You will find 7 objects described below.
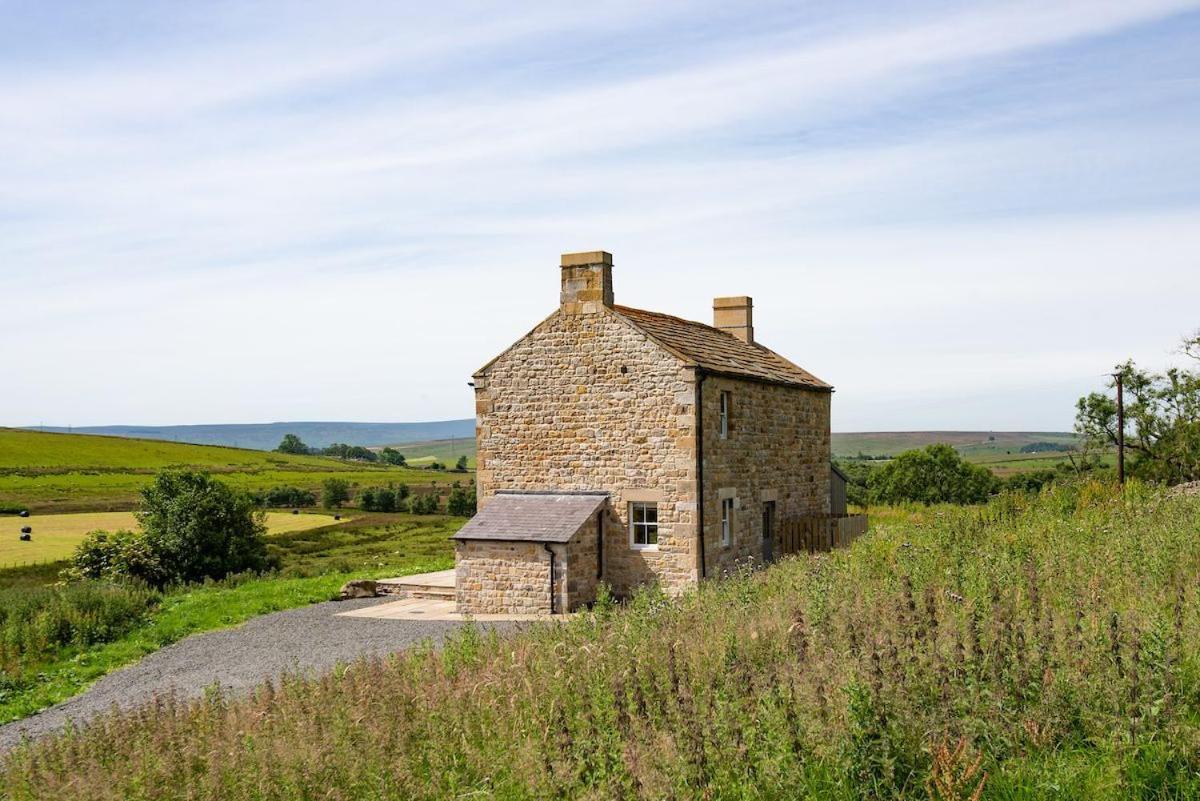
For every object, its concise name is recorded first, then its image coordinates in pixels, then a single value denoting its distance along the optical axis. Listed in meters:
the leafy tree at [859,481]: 64.31
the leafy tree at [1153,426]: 43.53
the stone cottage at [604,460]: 21.89
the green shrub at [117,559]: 31.97
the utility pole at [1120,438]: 32.16
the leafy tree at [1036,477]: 62.19
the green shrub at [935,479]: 62.69
